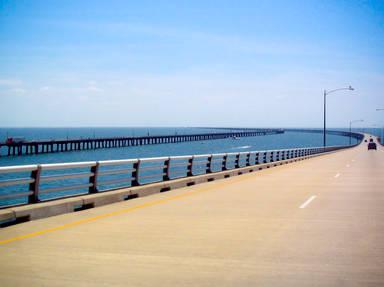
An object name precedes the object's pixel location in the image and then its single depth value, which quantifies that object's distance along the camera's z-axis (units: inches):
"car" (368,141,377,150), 3367.4
